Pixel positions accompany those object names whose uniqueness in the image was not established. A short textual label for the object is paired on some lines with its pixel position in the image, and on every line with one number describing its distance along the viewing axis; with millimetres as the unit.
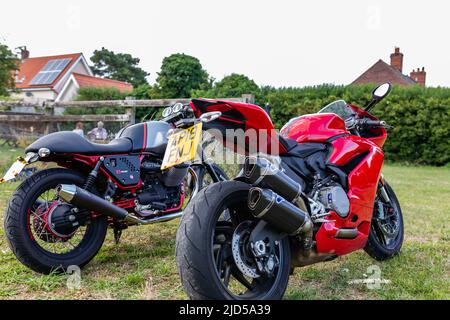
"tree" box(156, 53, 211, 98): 22922
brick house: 32844
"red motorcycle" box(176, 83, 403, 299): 2027
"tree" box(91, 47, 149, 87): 55812
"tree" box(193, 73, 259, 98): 16344
